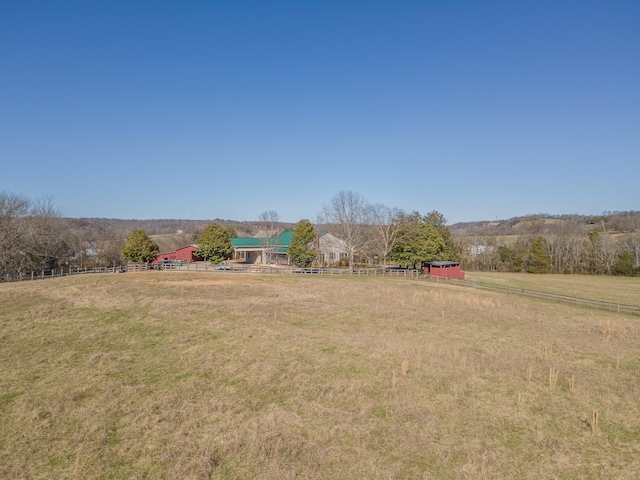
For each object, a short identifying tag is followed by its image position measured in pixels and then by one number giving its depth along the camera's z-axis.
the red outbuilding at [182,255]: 73.06
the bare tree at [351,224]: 57.47
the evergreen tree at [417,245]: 56.84
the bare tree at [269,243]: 67.02
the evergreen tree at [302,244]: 60.19
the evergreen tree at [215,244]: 61.56
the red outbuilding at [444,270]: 52.66
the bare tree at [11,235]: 47.72
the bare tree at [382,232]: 59.06
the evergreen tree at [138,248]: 58.72
